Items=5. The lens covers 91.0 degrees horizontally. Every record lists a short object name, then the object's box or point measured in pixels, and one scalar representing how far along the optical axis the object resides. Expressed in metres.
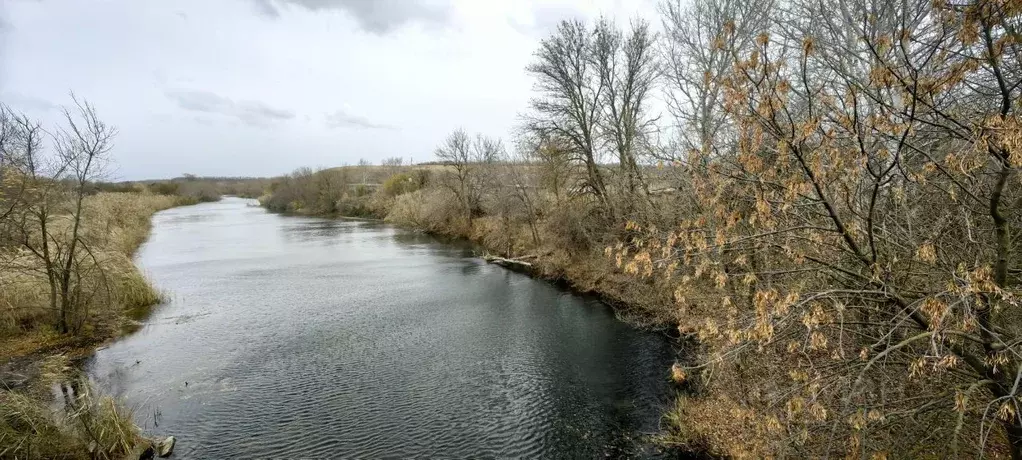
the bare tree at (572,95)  21.81
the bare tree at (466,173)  35.91
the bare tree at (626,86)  20.47
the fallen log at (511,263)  23.78
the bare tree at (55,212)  12.74
